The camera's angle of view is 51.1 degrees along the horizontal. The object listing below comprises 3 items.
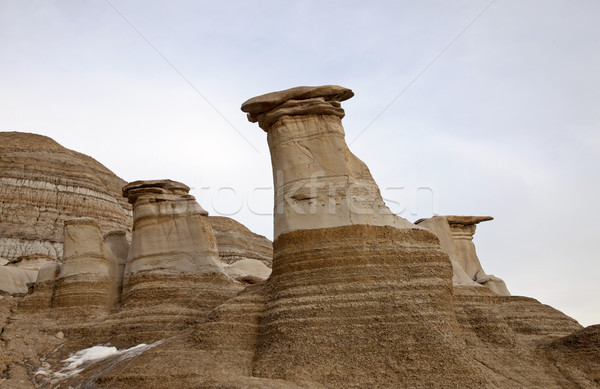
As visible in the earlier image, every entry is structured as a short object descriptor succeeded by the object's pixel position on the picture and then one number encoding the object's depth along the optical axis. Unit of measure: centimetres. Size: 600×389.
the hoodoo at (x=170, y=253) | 2181
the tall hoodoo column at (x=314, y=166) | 1578
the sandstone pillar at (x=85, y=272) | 2264
